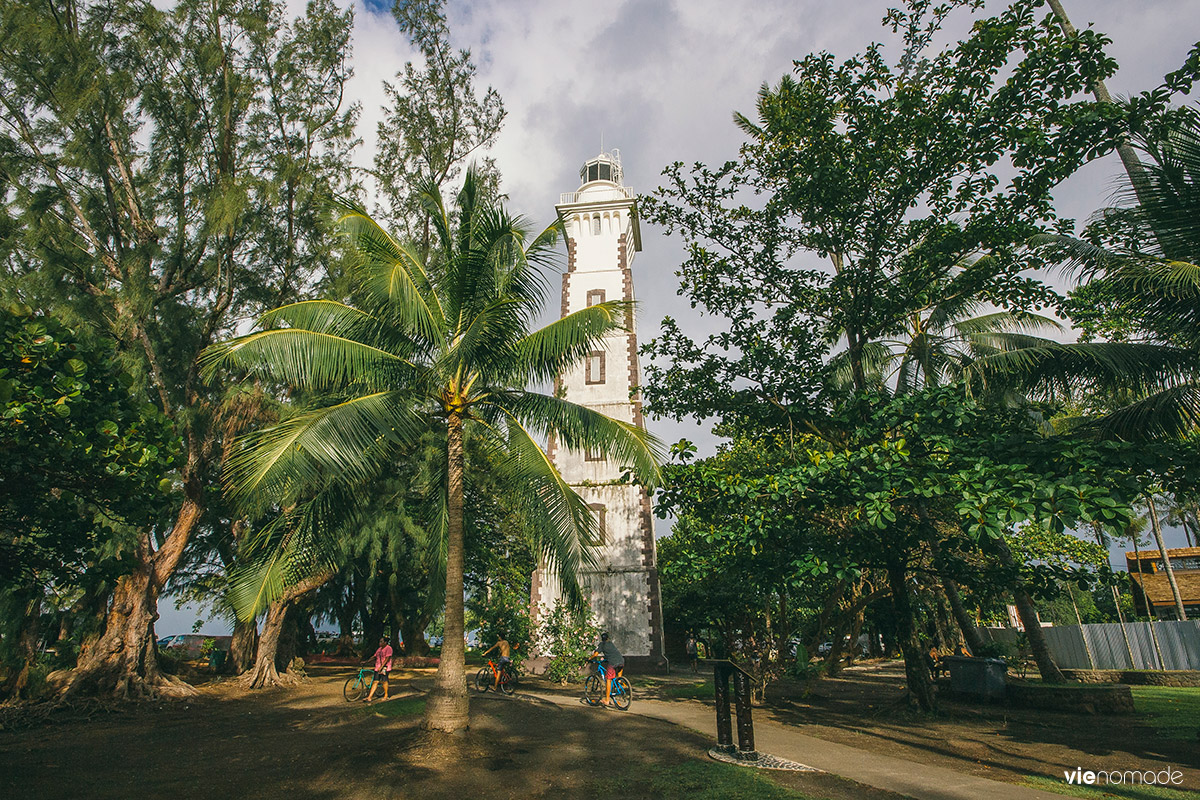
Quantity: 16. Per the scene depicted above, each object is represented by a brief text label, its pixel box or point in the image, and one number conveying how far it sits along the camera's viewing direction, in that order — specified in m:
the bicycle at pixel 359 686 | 15.30
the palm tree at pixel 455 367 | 9.34
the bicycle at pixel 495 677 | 16.34
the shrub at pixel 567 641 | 18.42
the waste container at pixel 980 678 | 13.09
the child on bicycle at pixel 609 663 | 13.28
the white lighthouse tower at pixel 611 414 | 22.38
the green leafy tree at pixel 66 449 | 5.91
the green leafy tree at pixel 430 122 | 18.52
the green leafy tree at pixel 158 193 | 14.64
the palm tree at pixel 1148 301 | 7.44
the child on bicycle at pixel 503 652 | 16.38
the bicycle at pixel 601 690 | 13.04
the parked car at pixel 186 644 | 36.79
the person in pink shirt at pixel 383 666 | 15.20
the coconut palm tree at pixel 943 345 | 14.55
